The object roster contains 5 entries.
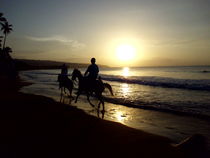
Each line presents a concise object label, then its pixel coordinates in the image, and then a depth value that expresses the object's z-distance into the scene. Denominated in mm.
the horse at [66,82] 14941
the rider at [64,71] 14620
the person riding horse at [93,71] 10542
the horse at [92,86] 11031
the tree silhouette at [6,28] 52866
